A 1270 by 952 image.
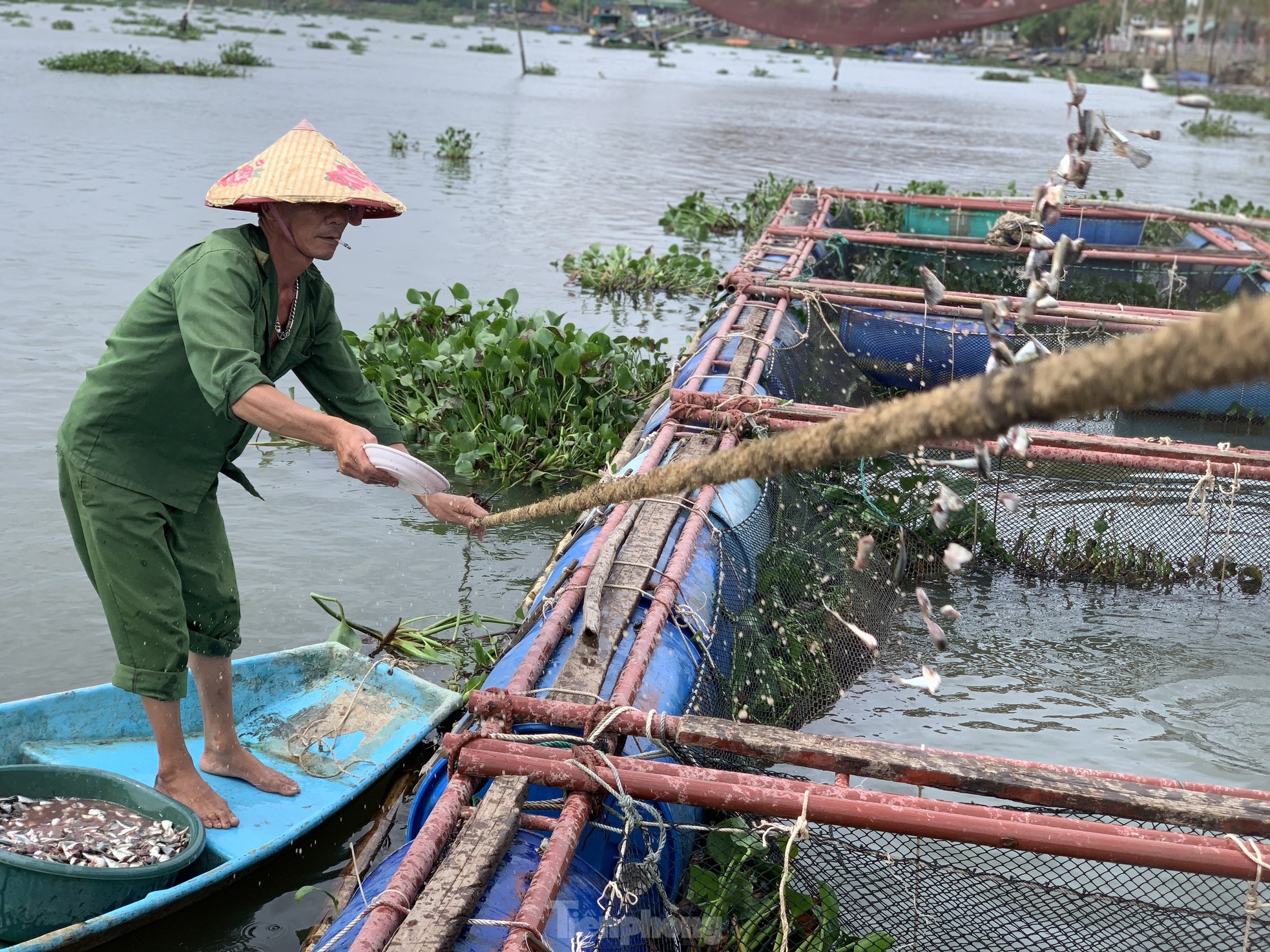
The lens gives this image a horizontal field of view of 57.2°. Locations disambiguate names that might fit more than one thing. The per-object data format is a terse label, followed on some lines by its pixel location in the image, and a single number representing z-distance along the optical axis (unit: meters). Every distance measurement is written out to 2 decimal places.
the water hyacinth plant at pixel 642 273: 10.07
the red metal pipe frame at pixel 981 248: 6.85
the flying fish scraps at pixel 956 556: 2.26
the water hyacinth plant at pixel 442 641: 3.97
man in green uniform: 2.55
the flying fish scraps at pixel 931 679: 2.38
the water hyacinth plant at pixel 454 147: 17.11
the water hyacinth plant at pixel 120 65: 24.33
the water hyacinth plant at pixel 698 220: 13.04
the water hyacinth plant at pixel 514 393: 5.88
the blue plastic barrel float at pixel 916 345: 5.96
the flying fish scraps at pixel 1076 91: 2.27
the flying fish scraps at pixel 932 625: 2.52
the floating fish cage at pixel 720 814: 1.98
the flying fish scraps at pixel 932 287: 2.76
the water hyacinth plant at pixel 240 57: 29.06
